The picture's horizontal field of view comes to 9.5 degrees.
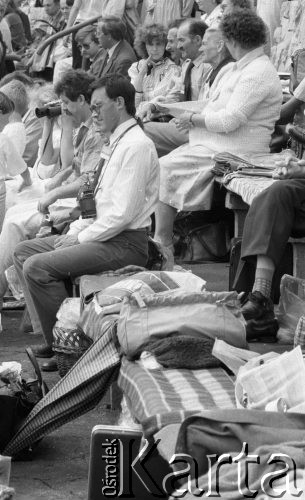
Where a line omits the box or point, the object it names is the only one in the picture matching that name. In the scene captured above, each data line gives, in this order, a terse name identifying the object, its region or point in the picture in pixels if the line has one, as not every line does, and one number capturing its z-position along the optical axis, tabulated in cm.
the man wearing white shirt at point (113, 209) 1002
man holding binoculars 1217
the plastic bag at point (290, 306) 994
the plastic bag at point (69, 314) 996
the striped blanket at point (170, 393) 604
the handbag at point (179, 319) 768
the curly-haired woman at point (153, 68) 1619
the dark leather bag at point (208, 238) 1351
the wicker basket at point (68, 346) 977
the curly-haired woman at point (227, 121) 1222
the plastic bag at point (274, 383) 599
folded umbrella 774
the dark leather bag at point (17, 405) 799
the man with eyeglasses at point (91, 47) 1905
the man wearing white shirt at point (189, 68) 1521
